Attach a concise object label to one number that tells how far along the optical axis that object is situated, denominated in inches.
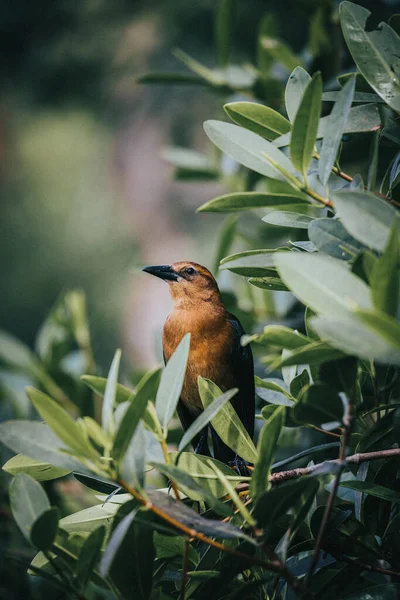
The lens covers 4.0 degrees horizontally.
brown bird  191.6
